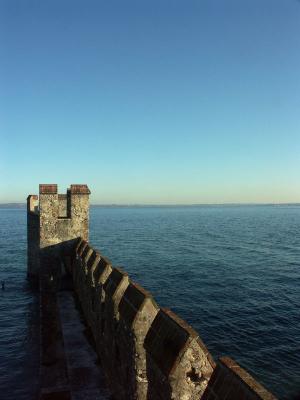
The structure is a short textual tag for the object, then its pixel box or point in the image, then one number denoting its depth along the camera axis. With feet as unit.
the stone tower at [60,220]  63.36
